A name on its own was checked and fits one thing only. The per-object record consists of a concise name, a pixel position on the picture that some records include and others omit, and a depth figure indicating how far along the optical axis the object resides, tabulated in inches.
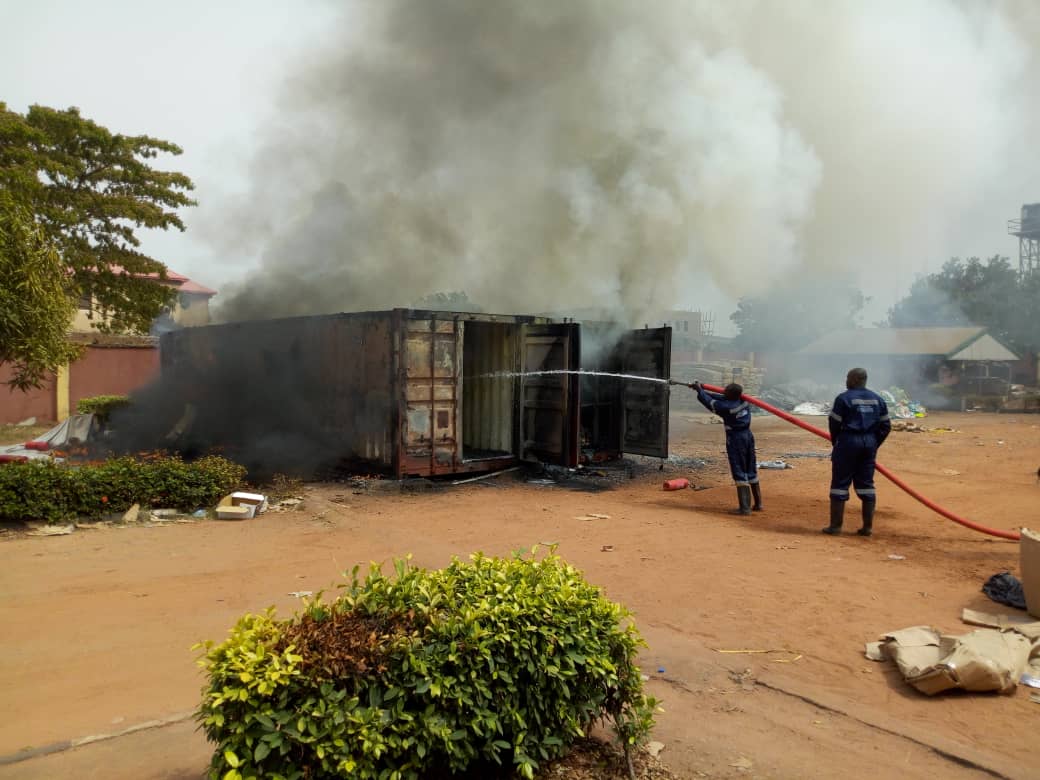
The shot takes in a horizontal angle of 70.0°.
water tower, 1710.1
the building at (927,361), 1233.4
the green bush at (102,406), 645.3
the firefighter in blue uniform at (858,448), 314.3
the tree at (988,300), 1539.1
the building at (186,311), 1067.1
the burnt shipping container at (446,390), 414.9
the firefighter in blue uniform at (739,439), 365.7
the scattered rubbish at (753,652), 184.5
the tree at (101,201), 627.8
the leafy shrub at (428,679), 102.0
